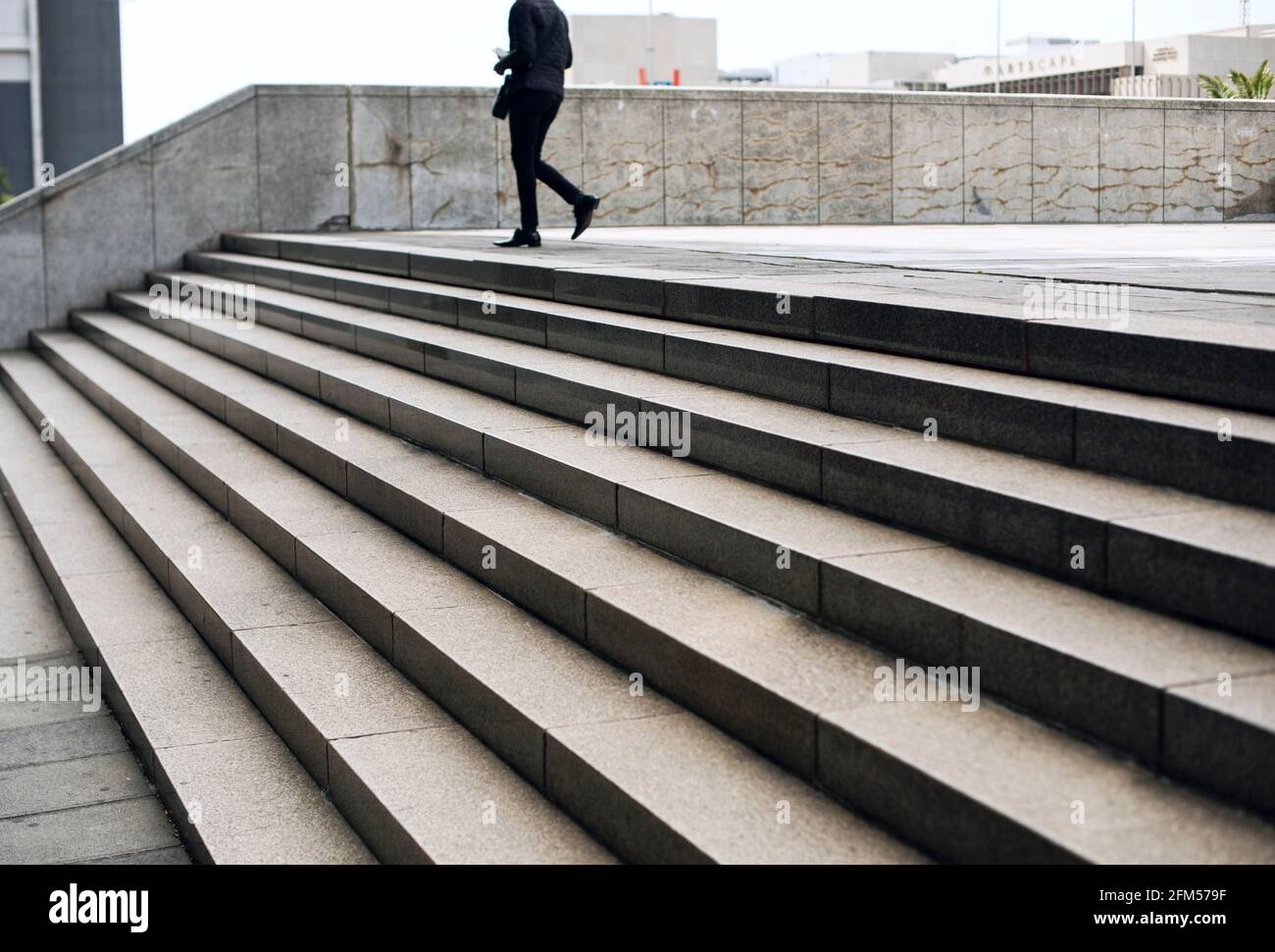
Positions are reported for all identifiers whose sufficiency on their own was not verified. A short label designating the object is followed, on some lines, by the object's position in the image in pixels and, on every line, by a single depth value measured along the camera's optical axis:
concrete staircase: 3.06
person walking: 9.91
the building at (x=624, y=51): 78.75
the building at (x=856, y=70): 100.12
